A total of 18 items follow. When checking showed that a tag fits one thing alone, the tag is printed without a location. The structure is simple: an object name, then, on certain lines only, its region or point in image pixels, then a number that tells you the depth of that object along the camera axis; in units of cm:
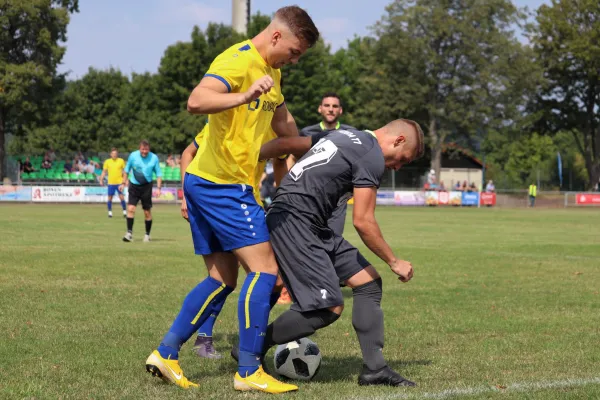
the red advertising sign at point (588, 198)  5609
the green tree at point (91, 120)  7244
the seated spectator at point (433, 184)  5436
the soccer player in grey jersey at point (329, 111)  885
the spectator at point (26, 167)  5144
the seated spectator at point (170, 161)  5475
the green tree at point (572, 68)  6450
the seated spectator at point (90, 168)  5141
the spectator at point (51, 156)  5216
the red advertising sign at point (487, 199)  5403
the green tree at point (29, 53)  5284
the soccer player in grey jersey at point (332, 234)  502
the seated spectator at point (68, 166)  5216
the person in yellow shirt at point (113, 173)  2931
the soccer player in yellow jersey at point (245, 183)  493
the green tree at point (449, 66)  6300
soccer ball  541
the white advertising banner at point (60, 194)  4550
